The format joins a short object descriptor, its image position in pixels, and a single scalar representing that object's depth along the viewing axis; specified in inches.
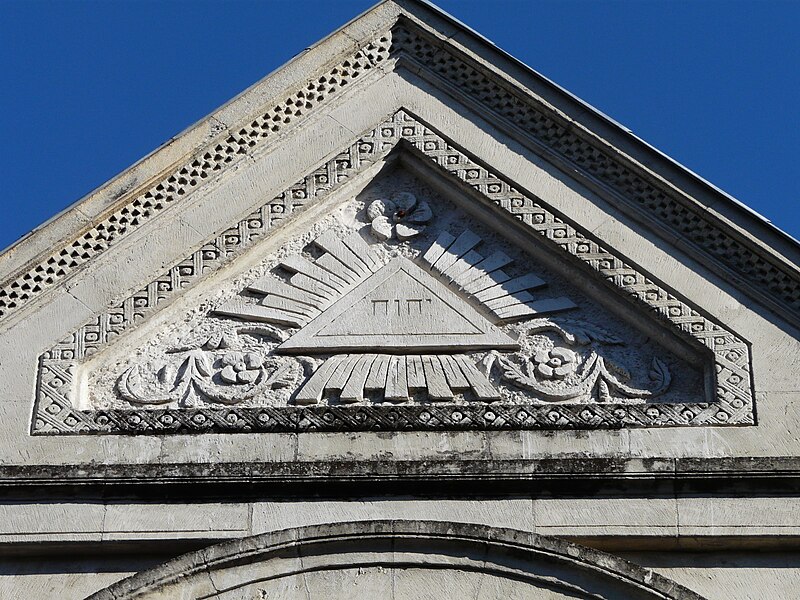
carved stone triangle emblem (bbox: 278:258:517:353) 492.7
